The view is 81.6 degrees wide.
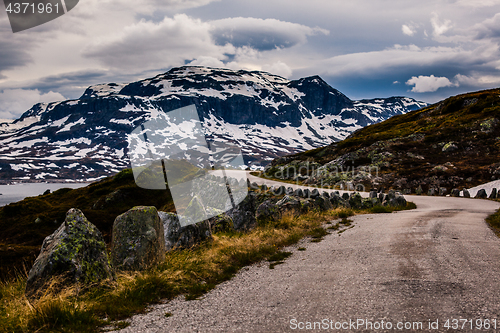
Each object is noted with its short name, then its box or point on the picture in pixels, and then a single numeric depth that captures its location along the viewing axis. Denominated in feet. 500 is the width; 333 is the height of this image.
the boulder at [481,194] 97.14
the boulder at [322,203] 65.26
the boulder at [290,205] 57.47
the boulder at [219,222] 45.49
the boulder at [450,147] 157.91
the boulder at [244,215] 50.48
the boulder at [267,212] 53.21
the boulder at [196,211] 38.30
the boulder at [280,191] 80.48
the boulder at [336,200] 72.54
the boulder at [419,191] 116.78
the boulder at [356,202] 73.60
